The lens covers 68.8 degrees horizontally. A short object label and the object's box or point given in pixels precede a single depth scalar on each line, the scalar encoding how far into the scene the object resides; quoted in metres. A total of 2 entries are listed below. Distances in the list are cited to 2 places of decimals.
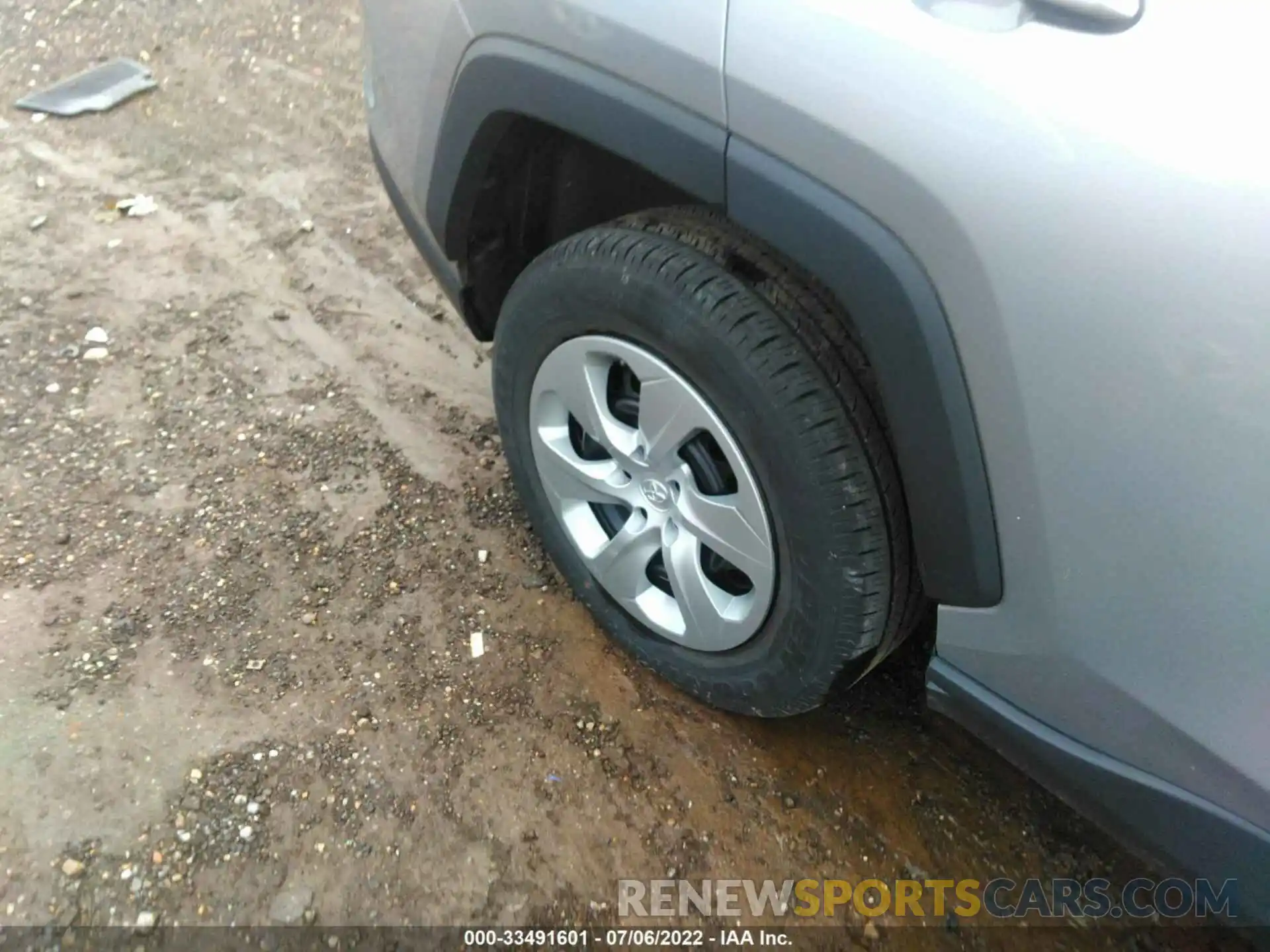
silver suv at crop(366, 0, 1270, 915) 0.94
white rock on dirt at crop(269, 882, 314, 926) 1.67
